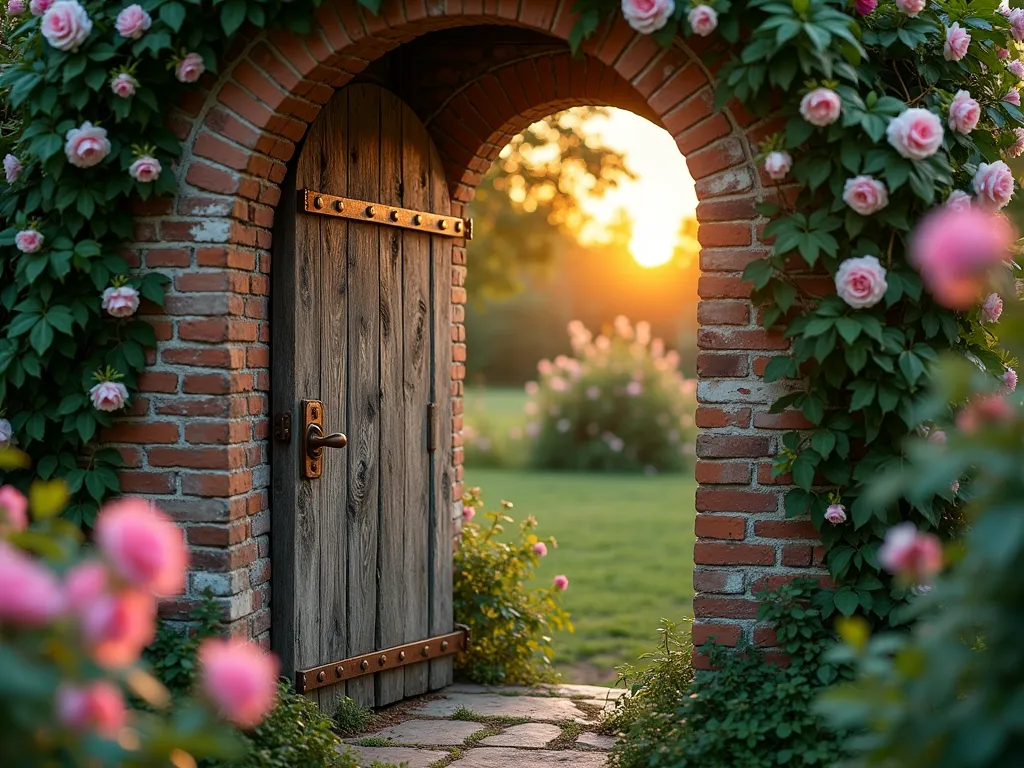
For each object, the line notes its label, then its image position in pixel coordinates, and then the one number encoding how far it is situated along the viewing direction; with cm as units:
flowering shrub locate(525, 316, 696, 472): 1515
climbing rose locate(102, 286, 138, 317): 372
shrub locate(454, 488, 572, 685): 533
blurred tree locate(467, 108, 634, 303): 1261
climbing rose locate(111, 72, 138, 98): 364
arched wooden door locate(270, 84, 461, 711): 416
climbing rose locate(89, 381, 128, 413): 373
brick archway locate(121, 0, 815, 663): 361
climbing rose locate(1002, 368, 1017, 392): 374
